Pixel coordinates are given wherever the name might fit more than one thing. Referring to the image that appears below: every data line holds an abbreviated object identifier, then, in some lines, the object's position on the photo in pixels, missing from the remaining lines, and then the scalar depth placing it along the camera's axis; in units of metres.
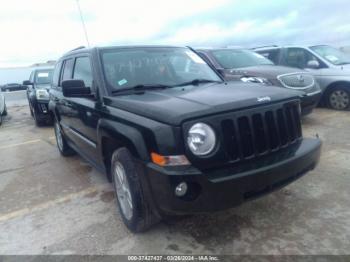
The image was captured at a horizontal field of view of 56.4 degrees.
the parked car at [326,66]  7.82
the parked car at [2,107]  11.44
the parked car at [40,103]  9.21
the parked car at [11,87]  18.41
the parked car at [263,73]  6.54
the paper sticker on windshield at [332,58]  8.35
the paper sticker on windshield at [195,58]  4.25
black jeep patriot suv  2.50
